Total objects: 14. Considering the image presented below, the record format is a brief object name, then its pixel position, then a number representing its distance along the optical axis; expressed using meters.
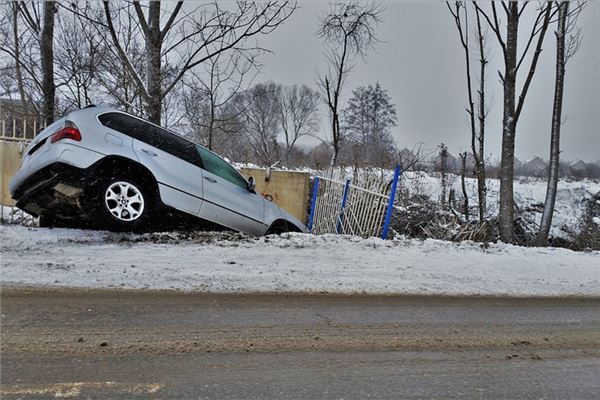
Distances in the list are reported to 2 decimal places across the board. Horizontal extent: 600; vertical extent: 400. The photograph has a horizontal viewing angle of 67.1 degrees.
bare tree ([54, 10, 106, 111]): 12.21
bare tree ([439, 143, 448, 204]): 15.47
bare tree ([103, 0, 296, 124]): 8.91
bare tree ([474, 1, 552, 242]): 9.22
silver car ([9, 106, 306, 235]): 5.69
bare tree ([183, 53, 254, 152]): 12.27
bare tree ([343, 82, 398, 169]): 35.81
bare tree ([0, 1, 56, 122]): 11.47
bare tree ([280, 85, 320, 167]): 50.37
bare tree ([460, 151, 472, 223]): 13.02
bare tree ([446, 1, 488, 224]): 12.19
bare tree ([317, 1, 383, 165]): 14.66
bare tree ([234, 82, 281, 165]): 14.26
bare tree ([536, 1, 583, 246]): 10.26
